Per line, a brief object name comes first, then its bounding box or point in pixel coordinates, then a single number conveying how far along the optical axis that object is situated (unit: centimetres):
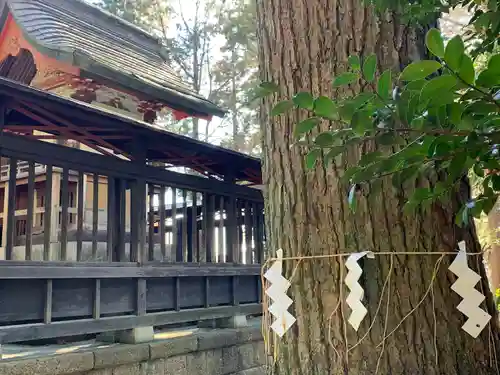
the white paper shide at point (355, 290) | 142
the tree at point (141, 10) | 1858
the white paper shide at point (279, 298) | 159
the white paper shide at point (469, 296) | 139
